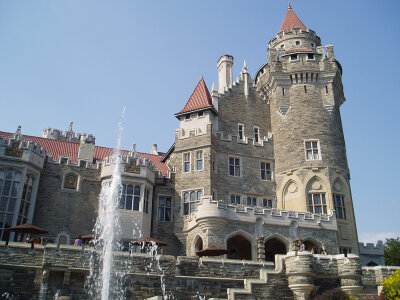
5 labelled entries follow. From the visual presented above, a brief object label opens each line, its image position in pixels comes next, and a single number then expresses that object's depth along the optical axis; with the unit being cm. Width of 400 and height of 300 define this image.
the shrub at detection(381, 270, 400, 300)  2124
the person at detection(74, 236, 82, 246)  2425
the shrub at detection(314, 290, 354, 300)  2023
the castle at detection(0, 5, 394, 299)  2775
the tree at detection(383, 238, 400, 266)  4456
